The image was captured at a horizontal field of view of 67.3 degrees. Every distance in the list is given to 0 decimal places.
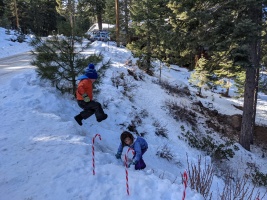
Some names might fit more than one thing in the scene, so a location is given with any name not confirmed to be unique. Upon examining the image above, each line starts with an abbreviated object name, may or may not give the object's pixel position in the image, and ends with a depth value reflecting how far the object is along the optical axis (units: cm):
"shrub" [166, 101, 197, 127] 1059
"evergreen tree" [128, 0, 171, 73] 1506
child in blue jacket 441
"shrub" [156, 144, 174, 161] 679
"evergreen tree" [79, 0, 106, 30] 3339
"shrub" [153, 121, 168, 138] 828
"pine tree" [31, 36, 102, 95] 647
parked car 2852
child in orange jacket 513
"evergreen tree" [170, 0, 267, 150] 794
